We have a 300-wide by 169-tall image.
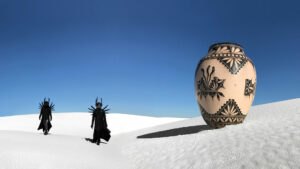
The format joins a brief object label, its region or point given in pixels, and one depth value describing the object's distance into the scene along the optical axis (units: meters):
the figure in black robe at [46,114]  10.33
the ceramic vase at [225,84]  8.60
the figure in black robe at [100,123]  8.94
